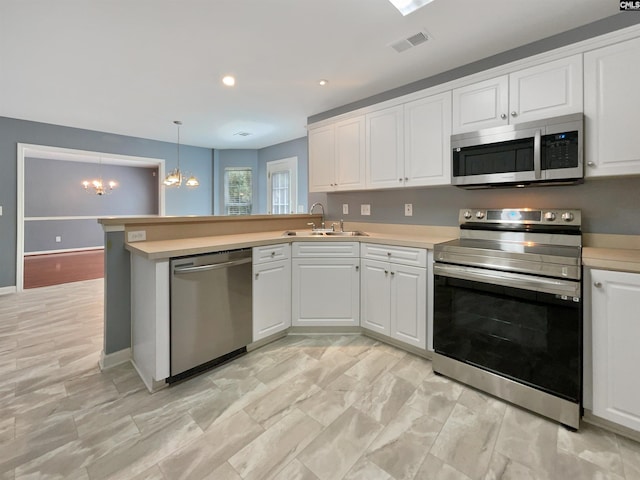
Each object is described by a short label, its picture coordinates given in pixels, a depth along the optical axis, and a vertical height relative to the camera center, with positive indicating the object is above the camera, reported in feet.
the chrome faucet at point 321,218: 12.63 +0.87
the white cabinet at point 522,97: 6.22 +3.24
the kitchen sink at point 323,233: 10.16 +0.19
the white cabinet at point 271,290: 8.09 -1.44
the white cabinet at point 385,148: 8.99 +2.79
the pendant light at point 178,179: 16.20 +3.40
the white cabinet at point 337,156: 10.07 +2.93
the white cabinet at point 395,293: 7.62 -1.47
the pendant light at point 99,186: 26.19 +4.74
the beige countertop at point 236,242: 6.29 -0.09
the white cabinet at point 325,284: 8.93 -1.36
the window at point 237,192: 21.57 +3.35
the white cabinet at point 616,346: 4.91 -1.79
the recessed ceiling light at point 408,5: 6.10 +4.81
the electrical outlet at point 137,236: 7.47 +0.05
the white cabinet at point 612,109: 5.65 +2.52
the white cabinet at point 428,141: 8.02 +2.71
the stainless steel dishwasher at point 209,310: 6.49 -1.67
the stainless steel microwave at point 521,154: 6.16 +1.91
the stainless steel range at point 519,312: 5.32 -1.45
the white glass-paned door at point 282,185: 18.94 +3.48
